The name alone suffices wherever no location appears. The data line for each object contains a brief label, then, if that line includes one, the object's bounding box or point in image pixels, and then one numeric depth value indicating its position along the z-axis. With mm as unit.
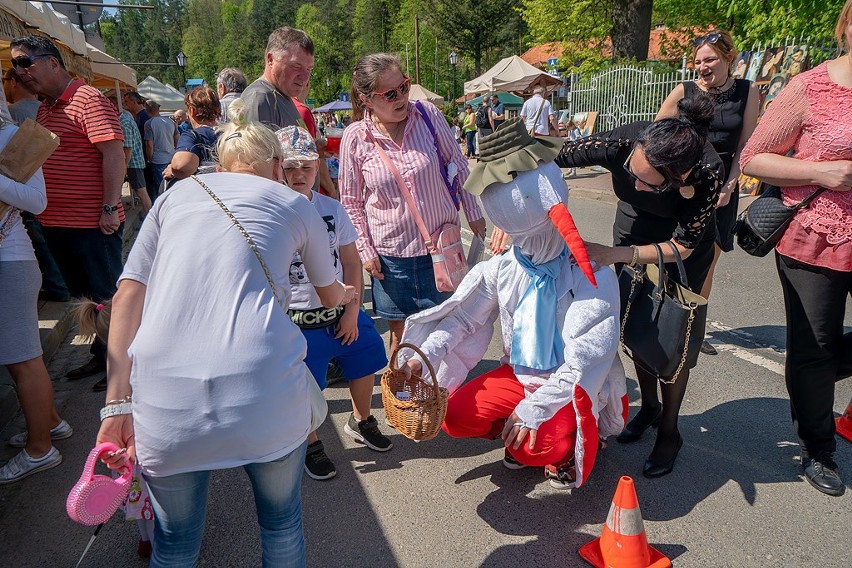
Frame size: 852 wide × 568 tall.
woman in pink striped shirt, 3123
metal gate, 13648
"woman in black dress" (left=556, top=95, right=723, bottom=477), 2496
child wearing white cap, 2600
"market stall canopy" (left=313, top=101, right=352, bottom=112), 33316
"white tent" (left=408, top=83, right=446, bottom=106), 26639
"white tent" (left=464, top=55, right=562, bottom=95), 23234
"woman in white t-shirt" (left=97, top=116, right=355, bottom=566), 1514
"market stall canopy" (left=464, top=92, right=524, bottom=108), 31734
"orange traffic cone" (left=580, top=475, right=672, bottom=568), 2184
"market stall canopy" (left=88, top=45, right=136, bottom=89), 10766
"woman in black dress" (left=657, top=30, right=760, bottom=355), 3750
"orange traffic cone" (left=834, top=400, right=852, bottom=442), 3062
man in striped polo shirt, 3529
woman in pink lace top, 2416
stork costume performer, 2393
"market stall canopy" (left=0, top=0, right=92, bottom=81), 5230
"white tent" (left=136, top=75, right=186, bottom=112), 19281
